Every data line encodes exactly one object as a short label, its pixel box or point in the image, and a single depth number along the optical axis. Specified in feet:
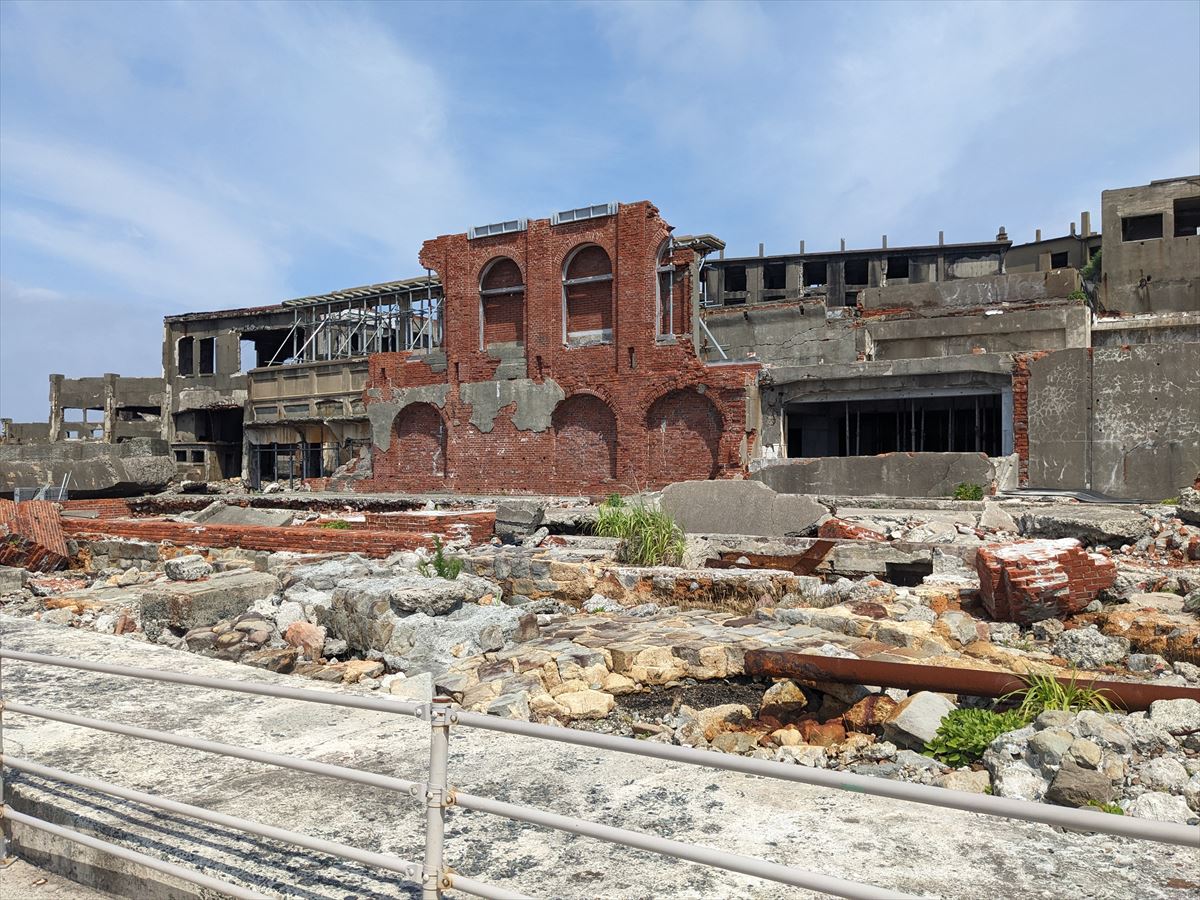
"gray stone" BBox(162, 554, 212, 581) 31.27
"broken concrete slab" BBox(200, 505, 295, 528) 48.39
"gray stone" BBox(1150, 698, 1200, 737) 13.25
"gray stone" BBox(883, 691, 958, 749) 13.69
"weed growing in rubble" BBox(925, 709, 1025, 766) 13.11
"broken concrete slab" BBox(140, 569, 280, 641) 24.03
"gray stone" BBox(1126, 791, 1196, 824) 10.62
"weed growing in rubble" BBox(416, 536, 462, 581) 27.97
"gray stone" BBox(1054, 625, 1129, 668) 19.34
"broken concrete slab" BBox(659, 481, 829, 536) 35.09
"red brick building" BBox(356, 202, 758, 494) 66.23
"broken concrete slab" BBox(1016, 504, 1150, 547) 30.55
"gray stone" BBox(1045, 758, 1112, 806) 10.60
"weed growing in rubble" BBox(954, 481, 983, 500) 43.65
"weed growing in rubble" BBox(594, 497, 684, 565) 31.04
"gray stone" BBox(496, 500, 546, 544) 38.83
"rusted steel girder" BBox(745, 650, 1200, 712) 14.39
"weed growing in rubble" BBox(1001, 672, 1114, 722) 14.30
